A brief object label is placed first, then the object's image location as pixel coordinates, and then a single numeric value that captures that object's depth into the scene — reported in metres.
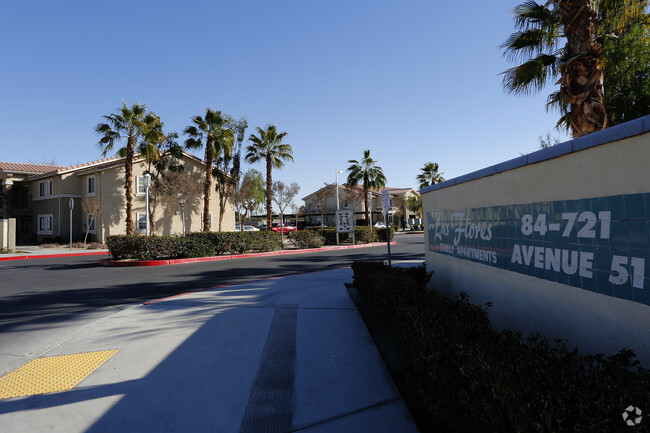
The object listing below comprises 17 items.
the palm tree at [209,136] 24.77
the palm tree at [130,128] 23.19
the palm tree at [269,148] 28.92
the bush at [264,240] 22.42
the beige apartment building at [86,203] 30.28
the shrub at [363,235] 29.75
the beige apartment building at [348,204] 58.34
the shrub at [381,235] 32.38
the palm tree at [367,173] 39.06
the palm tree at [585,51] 7.83
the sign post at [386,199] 9.94
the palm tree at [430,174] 49.50
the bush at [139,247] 17.67
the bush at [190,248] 18.48
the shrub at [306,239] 25.67
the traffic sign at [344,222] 26.86
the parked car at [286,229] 49.42
